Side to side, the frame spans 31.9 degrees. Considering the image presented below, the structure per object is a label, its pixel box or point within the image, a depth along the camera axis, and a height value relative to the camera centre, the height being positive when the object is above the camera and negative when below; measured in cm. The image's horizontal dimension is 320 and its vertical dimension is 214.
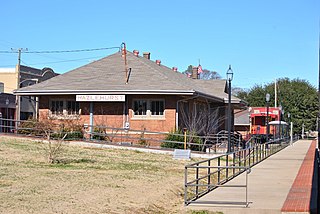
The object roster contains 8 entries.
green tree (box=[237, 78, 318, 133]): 8081 +472
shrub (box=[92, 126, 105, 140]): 3237 -35
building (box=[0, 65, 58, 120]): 6206 +535
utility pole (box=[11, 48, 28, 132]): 5391 +273
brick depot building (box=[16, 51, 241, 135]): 3400 +187
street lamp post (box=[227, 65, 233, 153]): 2642 +78
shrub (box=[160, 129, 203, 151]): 3153 -66
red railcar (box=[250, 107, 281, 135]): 5500 +112
